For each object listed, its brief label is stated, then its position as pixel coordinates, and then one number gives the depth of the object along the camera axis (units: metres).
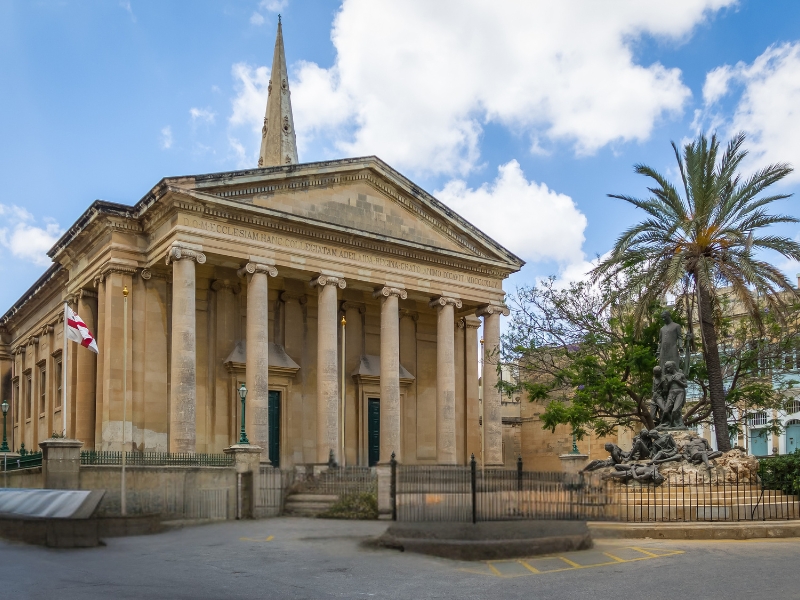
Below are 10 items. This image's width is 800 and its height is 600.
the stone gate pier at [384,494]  21.38
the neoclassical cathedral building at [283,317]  27.84
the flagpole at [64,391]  26.98
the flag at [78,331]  24.36
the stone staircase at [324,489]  23.38
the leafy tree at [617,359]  27.55
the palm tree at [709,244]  22.83
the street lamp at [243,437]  23.97
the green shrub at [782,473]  17.69
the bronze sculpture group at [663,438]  18.44
